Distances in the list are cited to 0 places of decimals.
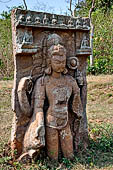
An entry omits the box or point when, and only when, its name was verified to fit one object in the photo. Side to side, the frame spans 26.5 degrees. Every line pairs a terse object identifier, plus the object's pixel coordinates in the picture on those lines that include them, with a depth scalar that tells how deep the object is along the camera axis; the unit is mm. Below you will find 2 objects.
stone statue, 3508
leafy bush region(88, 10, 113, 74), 11094
